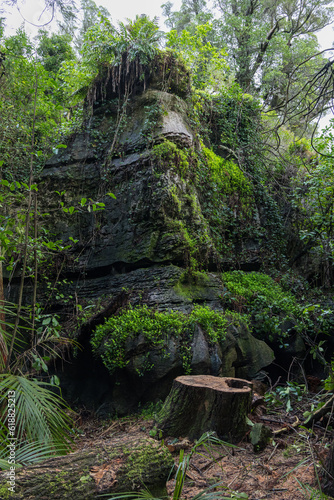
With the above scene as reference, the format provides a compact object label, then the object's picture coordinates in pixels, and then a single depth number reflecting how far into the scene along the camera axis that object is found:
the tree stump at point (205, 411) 3.48
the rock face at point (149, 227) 5.16
